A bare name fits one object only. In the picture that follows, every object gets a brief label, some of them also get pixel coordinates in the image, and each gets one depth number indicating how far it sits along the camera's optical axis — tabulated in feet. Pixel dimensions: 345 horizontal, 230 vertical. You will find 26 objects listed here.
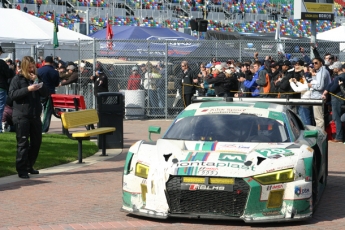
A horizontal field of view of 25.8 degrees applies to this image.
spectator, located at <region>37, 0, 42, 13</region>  170.85
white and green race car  25.46
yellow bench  43.83
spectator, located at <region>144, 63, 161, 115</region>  78.12
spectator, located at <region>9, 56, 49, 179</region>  37.27
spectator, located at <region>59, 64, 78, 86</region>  79.33
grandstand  173.58
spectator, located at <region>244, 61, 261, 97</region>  68.09
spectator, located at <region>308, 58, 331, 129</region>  57.47
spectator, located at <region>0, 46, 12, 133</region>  55.57
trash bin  51.01
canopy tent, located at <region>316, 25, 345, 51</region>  116.37
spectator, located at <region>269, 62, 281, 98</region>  65.57
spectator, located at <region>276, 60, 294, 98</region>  61.53
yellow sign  81.46
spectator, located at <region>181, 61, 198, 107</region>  75.20
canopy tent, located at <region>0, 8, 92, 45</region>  100.99
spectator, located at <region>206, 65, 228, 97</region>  67.79
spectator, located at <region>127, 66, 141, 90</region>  77.92
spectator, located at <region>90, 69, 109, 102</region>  74.64
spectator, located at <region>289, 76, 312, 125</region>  58.65
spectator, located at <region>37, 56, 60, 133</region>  58.44
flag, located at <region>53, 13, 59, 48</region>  94.53
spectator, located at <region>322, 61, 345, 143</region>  56.34
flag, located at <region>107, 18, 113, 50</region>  114.61
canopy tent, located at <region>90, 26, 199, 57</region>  78.95
